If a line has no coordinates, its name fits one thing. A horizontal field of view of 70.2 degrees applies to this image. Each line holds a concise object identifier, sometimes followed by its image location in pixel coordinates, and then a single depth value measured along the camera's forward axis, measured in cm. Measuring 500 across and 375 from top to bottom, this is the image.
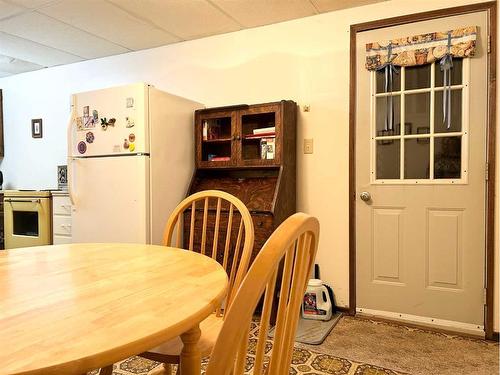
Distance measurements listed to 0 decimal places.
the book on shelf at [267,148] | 277
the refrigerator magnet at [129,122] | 265
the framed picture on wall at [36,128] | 429
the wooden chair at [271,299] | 50
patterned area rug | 191
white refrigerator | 264
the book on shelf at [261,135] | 277
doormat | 229
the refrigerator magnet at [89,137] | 284
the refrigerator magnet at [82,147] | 289
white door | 237
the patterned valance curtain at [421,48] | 235
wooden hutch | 265
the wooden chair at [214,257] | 114
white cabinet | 330
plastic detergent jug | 265
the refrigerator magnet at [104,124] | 277
